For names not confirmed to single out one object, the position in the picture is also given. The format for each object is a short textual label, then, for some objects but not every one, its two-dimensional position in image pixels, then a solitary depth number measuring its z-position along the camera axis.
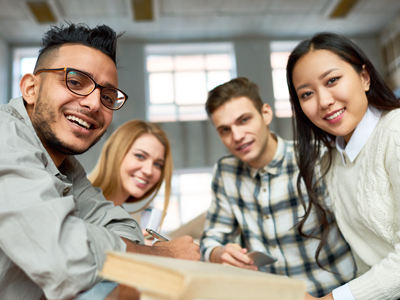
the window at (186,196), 7.05
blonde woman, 2.14
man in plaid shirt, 1.69
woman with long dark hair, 1.03
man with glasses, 0.62
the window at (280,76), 7.54
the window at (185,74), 7.59
